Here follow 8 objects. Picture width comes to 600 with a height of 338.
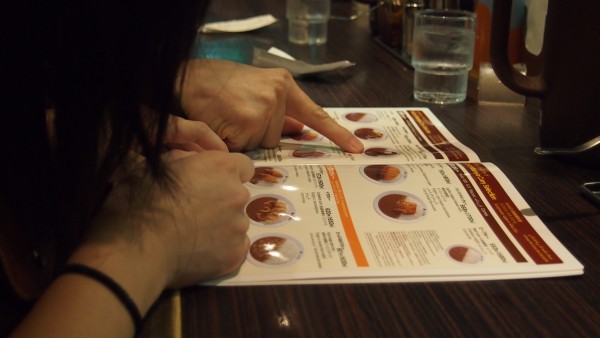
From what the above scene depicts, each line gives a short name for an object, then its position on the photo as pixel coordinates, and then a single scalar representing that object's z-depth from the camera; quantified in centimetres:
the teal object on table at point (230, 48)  126
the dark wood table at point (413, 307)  48
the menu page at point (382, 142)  78
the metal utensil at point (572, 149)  70
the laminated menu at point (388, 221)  54
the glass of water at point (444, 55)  105
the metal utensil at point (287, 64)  113
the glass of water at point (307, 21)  144
